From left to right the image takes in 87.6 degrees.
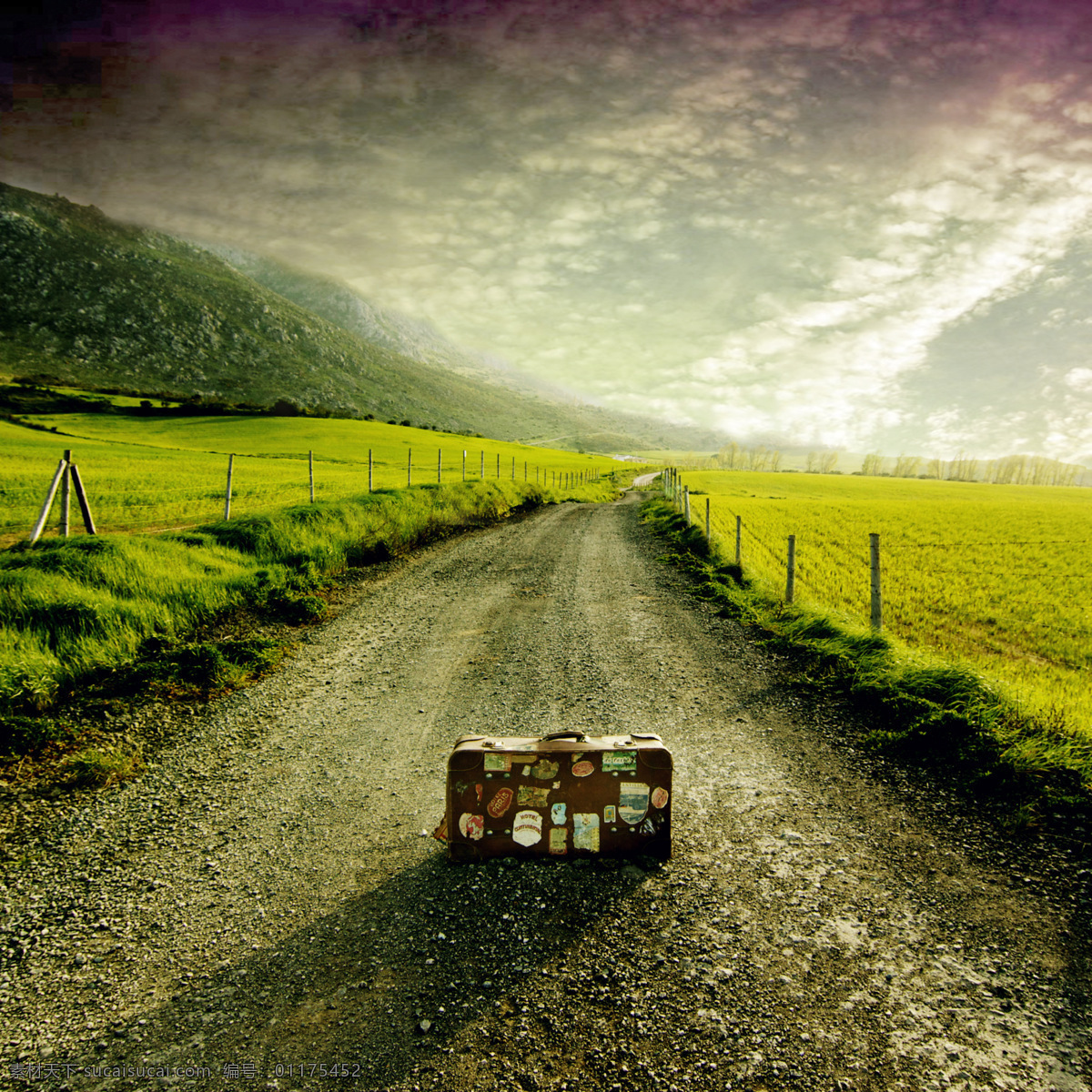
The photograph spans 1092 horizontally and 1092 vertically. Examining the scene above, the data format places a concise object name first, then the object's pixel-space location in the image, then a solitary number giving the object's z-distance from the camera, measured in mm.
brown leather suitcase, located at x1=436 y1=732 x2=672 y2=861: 4035
